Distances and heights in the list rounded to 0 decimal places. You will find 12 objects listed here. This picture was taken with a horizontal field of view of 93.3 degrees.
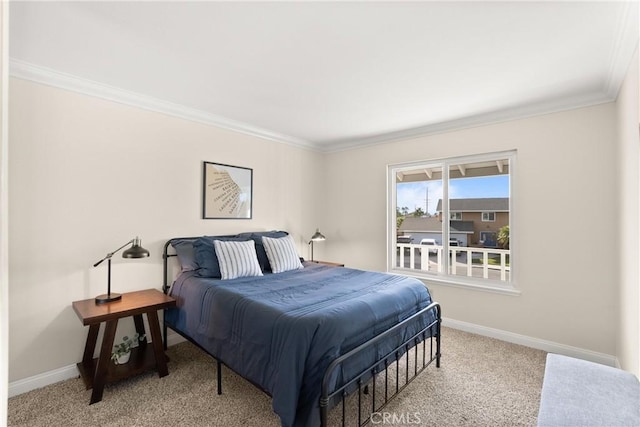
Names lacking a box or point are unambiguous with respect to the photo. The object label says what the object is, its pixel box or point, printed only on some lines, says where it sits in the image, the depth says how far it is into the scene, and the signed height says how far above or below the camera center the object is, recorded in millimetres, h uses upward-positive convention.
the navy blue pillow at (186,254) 2943 -378
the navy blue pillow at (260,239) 3344 -261
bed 1654 -732
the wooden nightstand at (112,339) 2166 -980
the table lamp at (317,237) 4359 -287
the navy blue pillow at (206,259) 2855 -411
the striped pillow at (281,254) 3293 -421
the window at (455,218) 3424 +3
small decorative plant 2416 -1103
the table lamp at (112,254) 2440 -363
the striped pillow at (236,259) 2877 -424
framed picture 3432 +299
